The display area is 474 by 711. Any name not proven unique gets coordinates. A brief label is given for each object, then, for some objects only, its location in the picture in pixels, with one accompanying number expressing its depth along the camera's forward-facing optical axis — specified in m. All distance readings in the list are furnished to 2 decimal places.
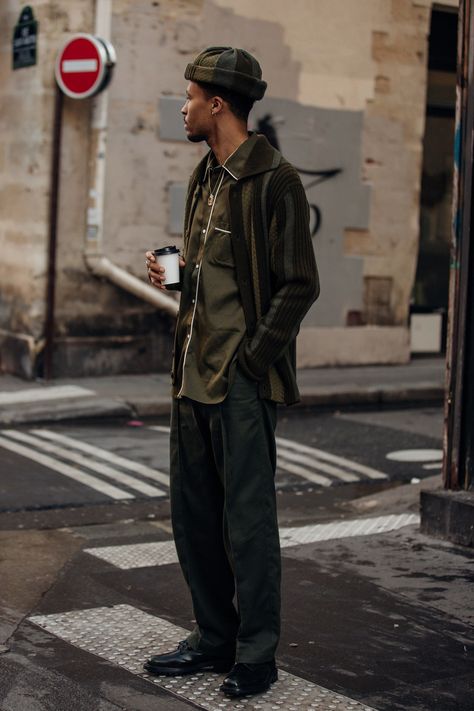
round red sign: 12.24
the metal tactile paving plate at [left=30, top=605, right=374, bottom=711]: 4.46
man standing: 4.43
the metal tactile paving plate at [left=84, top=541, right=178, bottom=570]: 6.40
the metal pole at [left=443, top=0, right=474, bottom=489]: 6.55
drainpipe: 12.81
